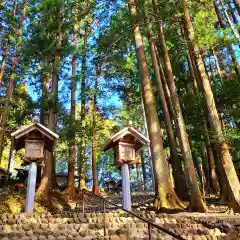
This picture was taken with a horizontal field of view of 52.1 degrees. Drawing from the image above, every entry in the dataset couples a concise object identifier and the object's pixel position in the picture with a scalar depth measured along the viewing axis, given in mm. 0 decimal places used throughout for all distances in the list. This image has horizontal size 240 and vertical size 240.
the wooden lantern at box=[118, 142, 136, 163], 7730
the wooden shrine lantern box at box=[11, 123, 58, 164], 7590
